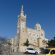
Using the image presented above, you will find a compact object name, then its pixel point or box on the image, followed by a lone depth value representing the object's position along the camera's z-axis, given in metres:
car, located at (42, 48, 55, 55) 9.69
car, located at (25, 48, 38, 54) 14.24
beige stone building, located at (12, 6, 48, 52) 44.47
